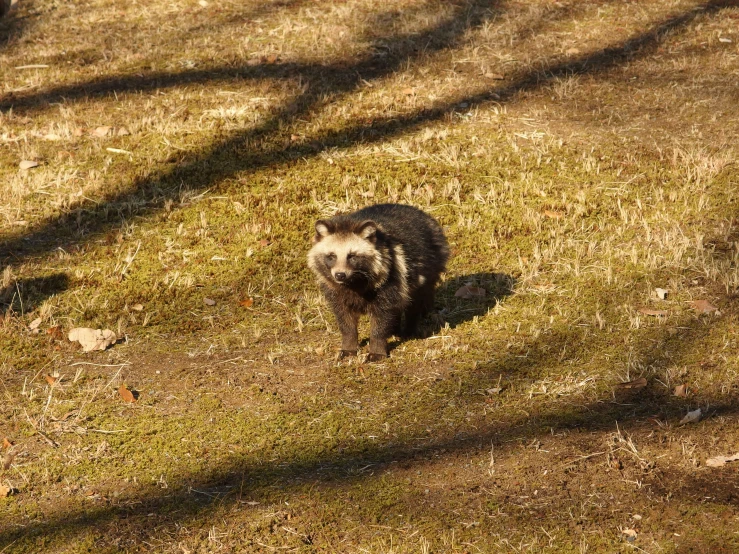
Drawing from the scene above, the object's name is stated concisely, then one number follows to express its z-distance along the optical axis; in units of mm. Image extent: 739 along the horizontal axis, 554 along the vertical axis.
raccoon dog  14937
